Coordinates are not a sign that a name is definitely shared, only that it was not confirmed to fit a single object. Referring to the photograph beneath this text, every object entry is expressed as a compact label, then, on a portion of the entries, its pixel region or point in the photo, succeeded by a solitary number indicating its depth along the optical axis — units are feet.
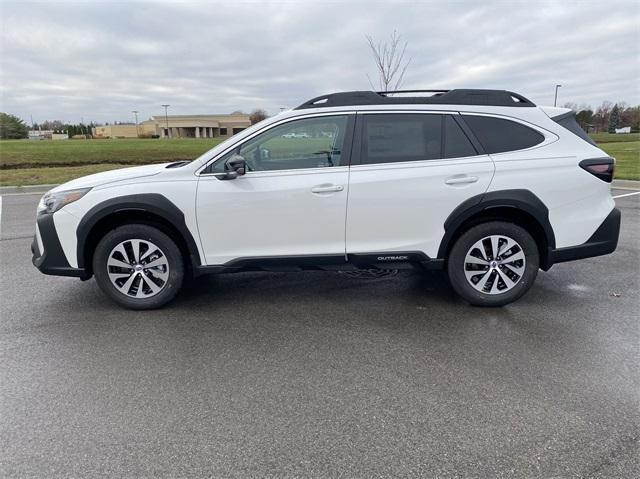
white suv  12.45
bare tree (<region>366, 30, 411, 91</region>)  44.75
